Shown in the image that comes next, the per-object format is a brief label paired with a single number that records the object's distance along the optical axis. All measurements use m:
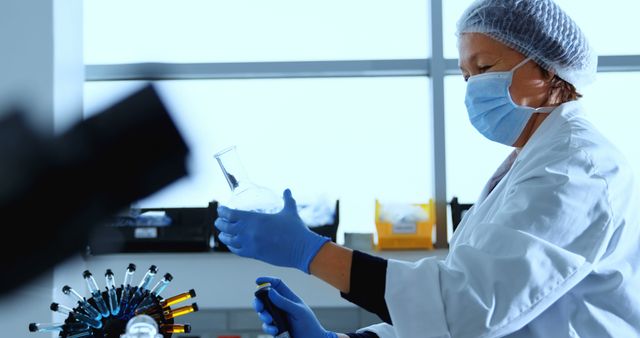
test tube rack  1.41
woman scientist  1.33
